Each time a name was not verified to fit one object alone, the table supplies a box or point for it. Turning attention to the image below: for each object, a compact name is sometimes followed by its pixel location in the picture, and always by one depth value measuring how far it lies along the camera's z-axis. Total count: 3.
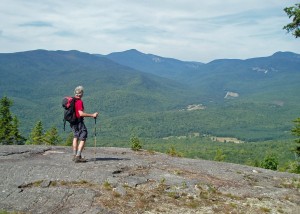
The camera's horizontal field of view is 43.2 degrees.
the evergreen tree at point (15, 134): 54.01
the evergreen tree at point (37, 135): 57.22
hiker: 13.71
